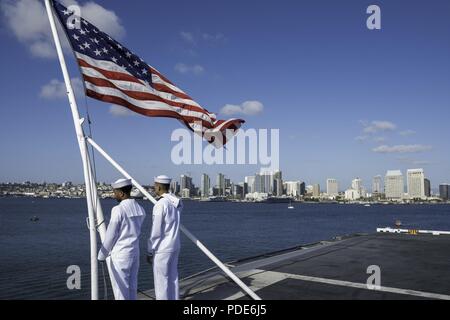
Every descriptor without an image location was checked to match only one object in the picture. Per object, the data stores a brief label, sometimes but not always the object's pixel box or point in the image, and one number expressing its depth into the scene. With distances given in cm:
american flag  629
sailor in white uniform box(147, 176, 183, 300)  560
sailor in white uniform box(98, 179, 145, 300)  539
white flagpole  552
